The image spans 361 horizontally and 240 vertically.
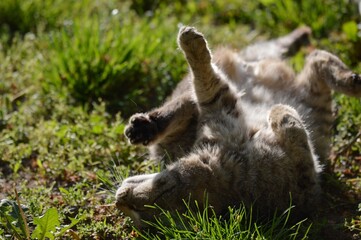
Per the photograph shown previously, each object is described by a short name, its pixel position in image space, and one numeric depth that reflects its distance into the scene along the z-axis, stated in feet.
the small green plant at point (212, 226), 10.28
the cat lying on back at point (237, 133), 11.08
